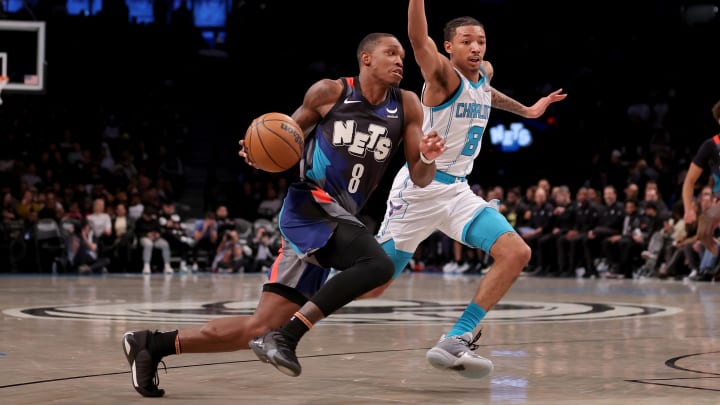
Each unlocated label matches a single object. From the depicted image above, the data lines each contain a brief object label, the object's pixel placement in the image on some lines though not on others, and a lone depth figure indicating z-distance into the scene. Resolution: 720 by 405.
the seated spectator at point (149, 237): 19.39
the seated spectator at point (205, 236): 20.38
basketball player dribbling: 5.01
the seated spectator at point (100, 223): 19.23
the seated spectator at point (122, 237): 19.47
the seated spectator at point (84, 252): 18.80
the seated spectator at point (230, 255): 20.09
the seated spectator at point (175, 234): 20.05
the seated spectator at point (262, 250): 20.45
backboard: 16.55
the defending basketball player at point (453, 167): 6.37
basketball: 5.19
